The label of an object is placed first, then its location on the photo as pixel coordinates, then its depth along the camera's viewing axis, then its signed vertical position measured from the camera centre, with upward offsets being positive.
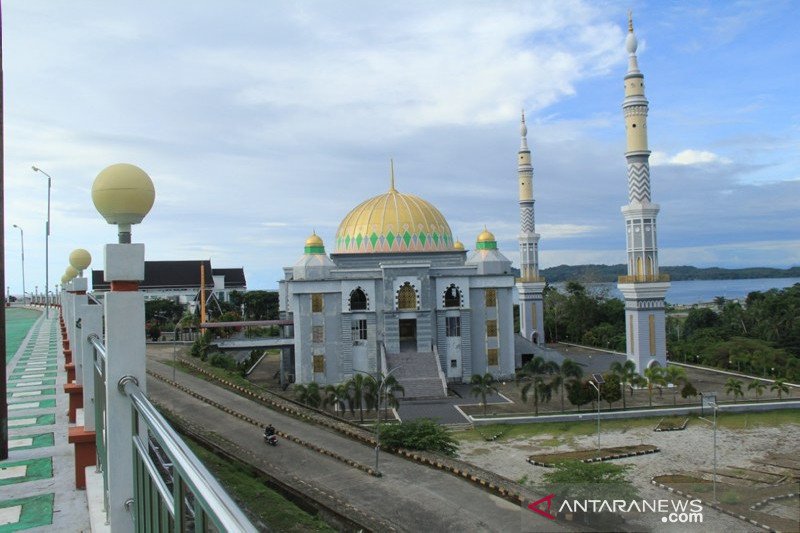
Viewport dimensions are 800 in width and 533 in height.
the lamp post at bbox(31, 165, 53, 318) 28.58 +2.04
